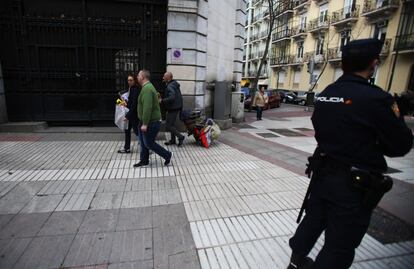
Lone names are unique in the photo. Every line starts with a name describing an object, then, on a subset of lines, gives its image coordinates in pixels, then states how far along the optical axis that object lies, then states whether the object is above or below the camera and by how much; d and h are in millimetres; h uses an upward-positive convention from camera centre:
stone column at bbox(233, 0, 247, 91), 11789 +1917
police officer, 1873 -396
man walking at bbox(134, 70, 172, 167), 4902 -773
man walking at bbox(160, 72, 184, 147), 7043 -662
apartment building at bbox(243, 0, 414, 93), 22580 +5620
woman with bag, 5859 -629
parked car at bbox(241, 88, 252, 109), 21000 -1364
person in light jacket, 14039 -996
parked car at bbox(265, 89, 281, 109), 22872 -1326
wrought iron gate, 8258 +691
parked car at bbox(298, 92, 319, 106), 28759 -1743
